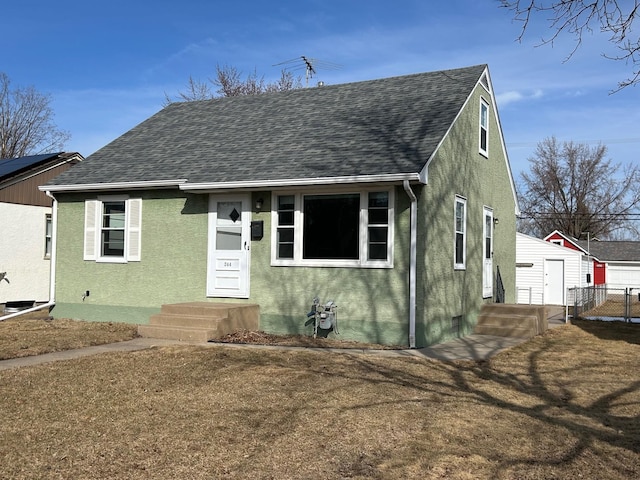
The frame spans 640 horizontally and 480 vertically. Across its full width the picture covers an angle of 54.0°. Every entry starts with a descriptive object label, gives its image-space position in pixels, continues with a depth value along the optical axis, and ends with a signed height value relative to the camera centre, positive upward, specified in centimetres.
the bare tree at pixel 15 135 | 4175 +847
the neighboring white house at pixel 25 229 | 1883 +99
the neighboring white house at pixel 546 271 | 2972 +2
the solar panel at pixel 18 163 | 1887 +314
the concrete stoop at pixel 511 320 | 1305 -108
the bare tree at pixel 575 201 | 4800 +558
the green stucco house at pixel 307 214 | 1105 +103
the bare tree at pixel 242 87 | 3716 +1062
